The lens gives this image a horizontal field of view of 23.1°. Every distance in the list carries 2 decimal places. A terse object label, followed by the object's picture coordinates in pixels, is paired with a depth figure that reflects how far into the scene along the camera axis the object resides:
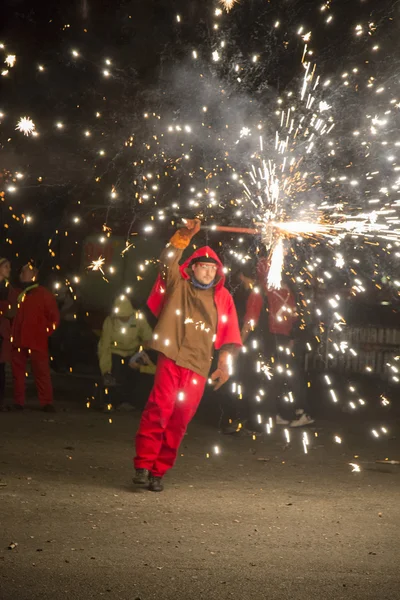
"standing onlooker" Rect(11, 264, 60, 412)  11.67
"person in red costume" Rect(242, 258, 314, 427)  10.99
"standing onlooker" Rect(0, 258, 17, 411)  11.45
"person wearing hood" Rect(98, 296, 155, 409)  12.70
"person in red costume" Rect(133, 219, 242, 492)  7.36
